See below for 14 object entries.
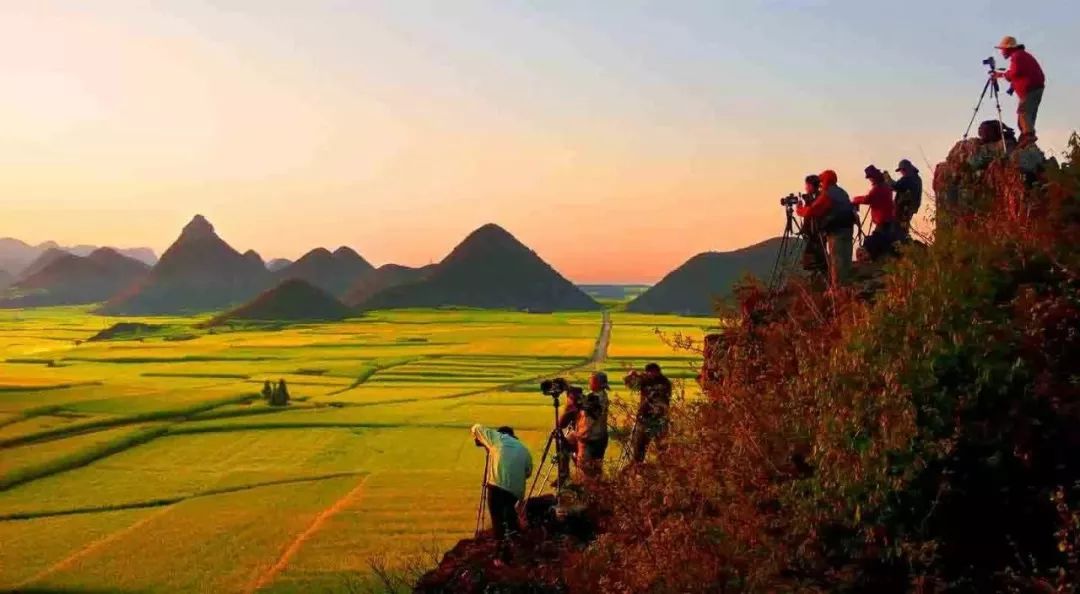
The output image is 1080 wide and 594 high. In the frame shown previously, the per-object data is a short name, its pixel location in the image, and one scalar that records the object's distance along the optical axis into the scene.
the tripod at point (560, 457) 10.52
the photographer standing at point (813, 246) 11.95
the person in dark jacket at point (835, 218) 11.32
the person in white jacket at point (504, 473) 9.61
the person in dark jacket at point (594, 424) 10.52
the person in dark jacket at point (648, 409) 10.04
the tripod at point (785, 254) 11.52
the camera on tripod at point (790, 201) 11.80
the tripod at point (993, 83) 11.55
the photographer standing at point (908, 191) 12.01
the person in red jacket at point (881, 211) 11.53
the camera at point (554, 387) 9.91
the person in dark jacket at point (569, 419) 10.67
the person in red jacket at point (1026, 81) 11.29
